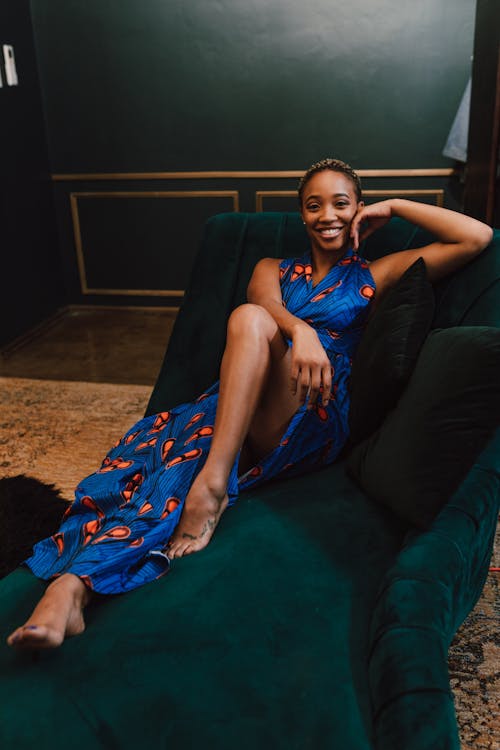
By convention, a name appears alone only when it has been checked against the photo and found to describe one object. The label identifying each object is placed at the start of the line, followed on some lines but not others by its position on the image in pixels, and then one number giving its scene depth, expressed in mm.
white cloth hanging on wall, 3407
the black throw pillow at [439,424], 1153
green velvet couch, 917
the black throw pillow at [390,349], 1382
